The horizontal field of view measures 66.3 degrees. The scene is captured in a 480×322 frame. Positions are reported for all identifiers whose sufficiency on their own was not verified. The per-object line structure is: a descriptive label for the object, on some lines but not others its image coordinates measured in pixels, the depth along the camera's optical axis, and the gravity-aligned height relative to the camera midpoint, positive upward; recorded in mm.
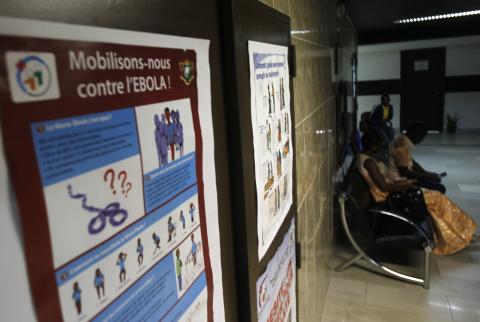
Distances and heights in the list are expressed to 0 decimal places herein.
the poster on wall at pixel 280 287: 1154 -676
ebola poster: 397 -81
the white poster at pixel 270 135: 1049 -135
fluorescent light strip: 5316 +992
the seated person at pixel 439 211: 3381 -1177
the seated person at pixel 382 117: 4205 -433
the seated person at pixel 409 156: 4109 -793
